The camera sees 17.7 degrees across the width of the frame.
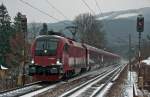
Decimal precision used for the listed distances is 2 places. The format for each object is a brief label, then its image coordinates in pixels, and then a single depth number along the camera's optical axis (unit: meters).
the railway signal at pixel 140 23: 30.23
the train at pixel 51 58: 33.31
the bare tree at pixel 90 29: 111.49
